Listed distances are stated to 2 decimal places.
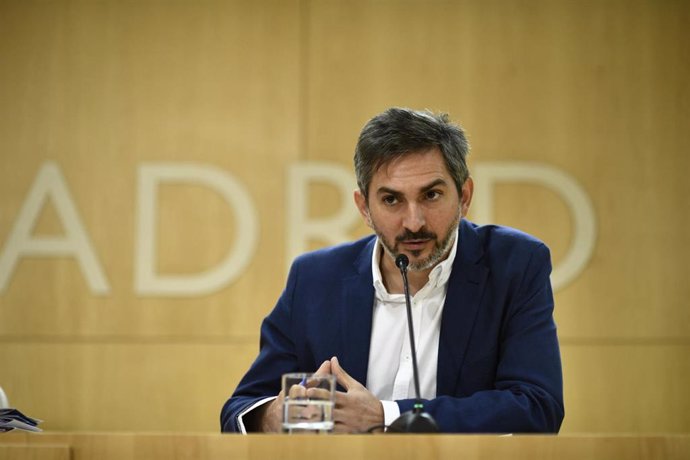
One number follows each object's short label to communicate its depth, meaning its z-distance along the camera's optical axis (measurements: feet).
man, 16.68
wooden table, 15.07
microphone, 15.47
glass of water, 15.83
